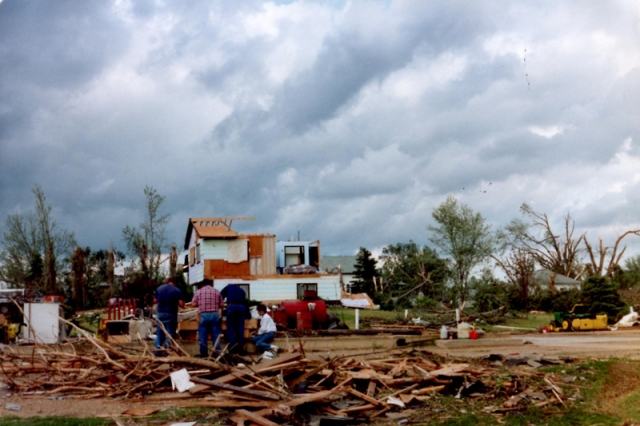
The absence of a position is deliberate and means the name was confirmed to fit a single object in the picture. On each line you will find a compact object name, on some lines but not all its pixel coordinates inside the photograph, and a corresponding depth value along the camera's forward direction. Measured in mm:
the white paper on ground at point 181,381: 11742
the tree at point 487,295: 36969
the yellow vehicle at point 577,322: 30156
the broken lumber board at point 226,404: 10302
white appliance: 19625
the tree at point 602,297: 37156
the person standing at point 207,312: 14703
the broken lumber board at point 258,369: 11459
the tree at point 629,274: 56219
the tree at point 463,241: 43219
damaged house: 47406
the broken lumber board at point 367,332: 22125
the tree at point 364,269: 74006
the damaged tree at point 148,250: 43844
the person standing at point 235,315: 15617
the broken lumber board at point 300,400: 9891
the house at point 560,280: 65125
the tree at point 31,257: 41453
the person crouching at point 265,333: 16172
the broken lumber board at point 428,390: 11688
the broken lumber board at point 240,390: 10430
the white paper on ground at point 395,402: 10953
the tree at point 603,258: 62406
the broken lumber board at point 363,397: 10805
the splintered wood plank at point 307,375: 11883
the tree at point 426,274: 42844
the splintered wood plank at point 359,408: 10466
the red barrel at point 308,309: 24156
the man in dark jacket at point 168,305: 14961
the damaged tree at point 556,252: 64750
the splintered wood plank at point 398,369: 12780
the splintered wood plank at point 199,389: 11336
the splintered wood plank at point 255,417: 9414
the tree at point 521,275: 46734
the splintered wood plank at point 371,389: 11469
